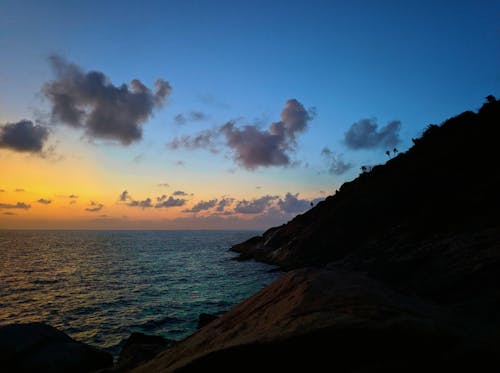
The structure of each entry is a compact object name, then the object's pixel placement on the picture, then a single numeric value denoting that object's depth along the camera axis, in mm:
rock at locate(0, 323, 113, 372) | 9758
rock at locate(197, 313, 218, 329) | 15735
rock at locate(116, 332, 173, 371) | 10350
